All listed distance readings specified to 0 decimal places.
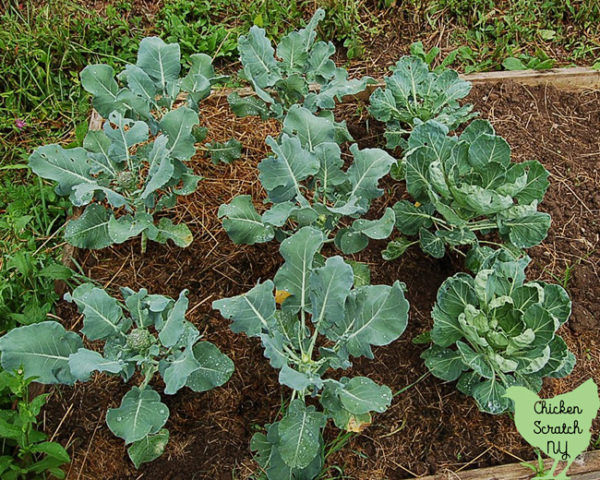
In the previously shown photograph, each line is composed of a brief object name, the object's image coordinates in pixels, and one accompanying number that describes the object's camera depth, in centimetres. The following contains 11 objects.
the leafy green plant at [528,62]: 343
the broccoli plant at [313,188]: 224
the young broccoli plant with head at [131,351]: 198
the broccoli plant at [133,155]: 235
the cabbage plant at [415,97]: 274
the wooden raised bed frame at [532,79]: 304
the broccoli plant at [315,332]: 197
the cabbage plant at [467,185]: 229
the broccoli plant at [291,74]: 265
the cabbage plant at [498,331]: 206
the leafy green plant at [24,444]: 203
